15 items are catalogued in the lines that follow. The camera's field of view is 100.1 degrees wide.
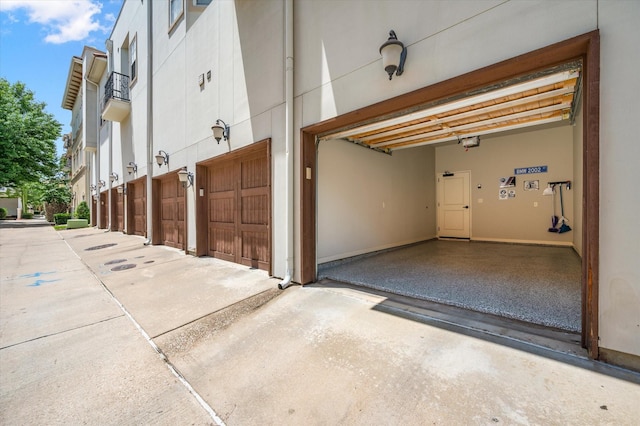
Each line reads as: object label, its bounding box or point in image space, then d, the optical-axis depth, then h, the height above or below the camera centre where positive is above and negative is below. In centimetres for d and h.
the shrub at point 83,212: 1847 -3
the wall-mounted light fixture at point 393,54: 280 +164
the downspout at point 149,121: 877 +298
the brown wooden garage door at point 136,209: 1040 +8
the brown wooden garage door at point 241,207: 503 +6
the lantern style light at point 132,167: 1013 +167
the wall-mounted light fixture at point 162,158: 793 +157
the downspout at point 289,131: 412 +122
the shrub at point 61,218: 1895 -46
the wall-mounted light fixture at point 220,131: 543 +163
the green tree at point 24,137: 1692 +505
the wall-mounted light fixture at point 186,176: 671 +87
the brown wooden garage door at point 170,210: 768 +2
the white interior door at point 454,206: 886 +8
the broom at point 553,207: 738 -1
